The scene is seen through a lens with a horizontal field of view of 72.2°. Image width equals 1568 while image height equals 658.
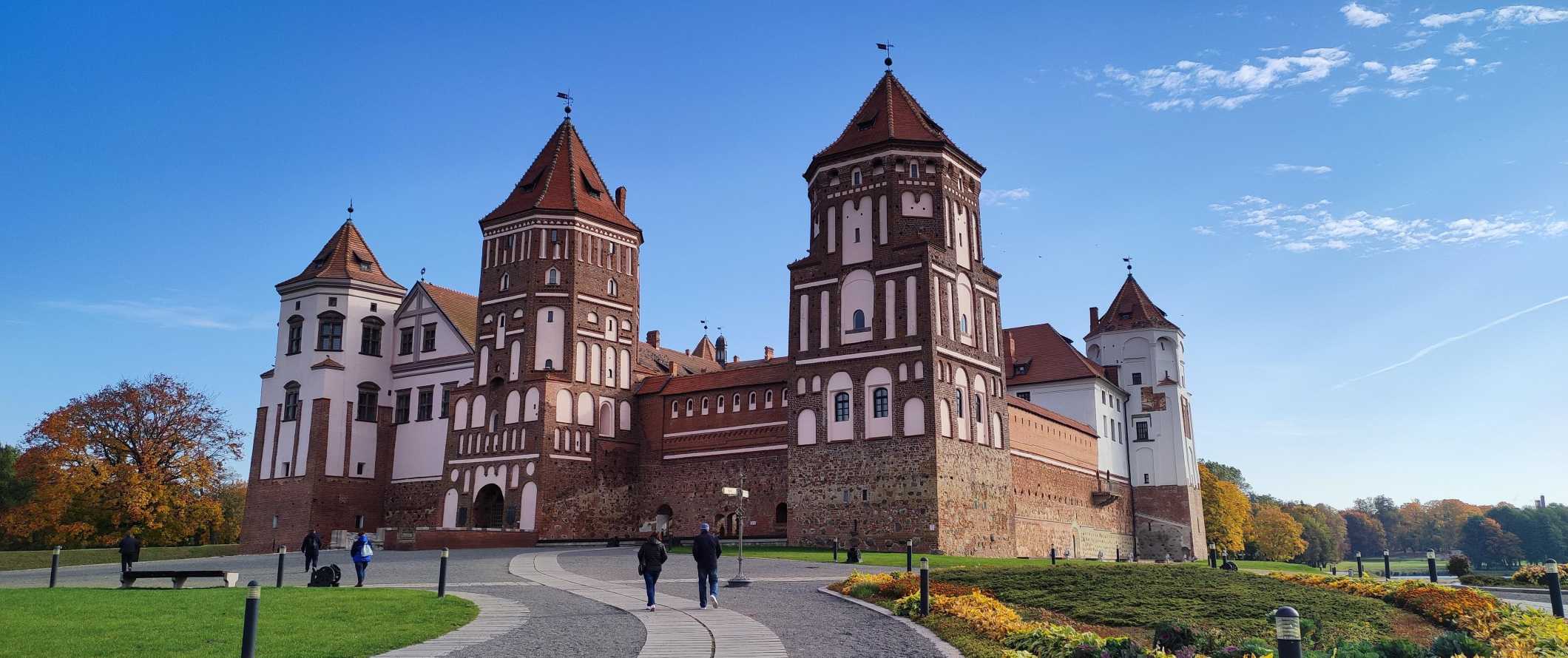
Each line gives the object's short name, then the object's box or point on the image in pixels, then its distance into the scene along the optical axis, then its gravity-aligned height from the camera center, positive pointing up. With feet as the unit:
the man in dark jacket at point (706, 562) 58.80 -1.55
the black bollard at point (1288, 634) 24.53 -2.27
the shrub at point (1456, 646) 38.11 -3.98
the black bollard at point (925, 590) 54.80 -2.88
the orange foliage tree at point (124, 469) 168.35 +10.05
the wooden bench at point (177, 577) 72.28 -2.98
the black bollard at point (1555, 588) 65.87 -3.29
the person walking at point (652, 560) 58.34 -1.44
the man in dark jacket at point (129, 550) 91.04 -1.49
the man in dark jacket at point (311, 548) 96.12 -1.35
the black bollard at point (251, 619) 33.63 -2.69
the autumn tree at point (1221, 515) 263.49 +4.49
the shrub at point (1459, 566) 132.98 -3.95
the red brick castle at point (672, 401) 140.97 +20.16
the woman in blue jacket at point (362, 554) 78.33 -1.52
